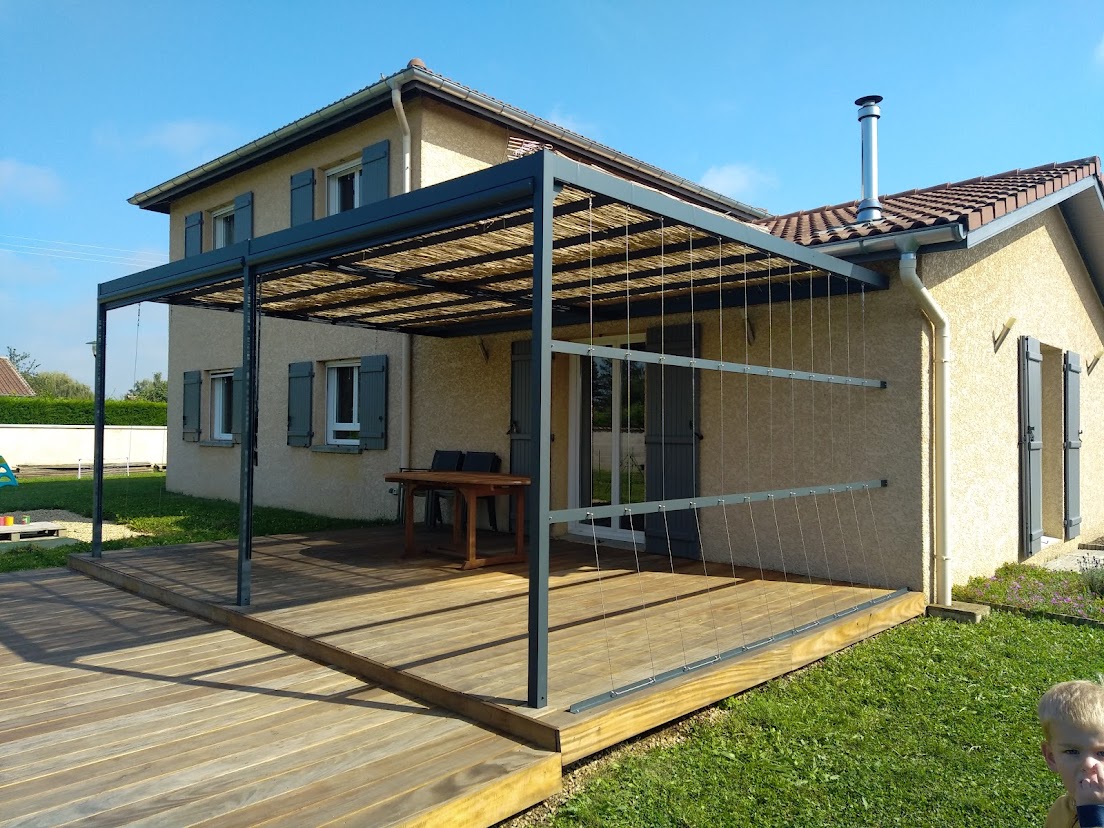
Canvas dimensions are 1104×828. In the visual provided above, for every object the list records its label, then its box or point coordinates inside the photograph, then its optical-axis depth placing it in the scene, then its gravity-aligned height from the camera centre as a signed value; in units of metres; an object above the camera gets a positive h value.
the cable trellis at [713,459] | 4.50 -0.19
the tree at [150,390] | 47.31 +2.97
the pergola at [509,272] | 3.17 +1.17
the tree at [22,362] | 51.66 +4.94
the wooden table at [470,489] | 6.32 -0.46
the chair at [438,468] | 8.69 -0.36
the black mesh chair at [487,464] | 8.45 -0.31
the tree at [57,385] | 46.60 +3.06
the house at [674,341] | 4.51 +0.87
